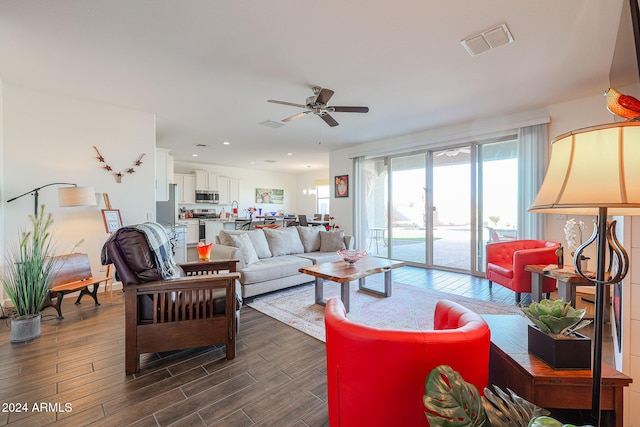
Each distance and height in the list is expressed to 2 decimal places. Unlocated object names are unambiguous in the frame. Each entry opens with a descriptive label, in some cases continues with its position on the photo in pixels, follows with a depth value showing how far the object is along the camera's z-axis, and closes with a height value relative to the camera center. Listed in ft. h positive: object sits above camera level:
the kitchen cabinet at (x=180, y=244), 16.35 -1.79
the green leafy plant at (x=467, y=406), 2.43 -1.76
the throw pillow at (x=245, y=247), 11.72 -1.40
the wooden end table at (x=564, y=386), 3.08 -1.96
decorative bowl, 11.28 -1.69
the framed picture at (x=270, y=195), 33.35 +2.48
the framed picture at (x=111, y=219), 11.74 -0.20
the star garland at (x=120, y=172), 12.37 +2.22
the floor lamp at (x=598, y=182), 2.35 +0.31
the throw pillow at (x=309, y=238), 15.66 -1.34
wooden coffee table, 9.71 -2.10
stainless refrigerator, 19.99 +0.27
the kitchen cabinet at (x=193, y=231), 26.84 -1.64
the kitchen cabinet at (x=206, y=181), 27.96 +3.55
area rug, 9.05 -3.51
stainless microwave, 28.12 +1.92
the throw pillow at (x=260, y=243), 13.42 -1.42
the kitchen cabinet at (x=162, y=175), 16.11 +2.41
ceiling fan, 10.21 +4.35
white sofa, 11.37 -1.84
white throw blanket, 6.43 -0.88
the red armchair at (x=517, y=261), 10.34 -1.85
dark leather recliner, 6.25 -2.24
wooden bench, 9.31 -2.36
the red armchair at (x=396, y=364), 3.12 -1.76
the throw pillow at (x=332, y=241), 15.60 -1.49
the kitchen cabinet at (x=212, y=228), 25.17 -1.26
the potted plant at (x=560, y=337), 3.22 -1.45
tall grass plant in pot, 7.67 -2.19
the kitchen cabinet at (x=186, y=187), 26.81 +2.73
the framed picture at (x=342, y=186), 21.77 +2.40
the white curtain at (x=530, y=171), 12.98 +2.17
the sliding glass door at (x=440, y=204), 14.92 +0.73
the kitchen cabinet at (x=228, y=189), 29.68 +2.83
